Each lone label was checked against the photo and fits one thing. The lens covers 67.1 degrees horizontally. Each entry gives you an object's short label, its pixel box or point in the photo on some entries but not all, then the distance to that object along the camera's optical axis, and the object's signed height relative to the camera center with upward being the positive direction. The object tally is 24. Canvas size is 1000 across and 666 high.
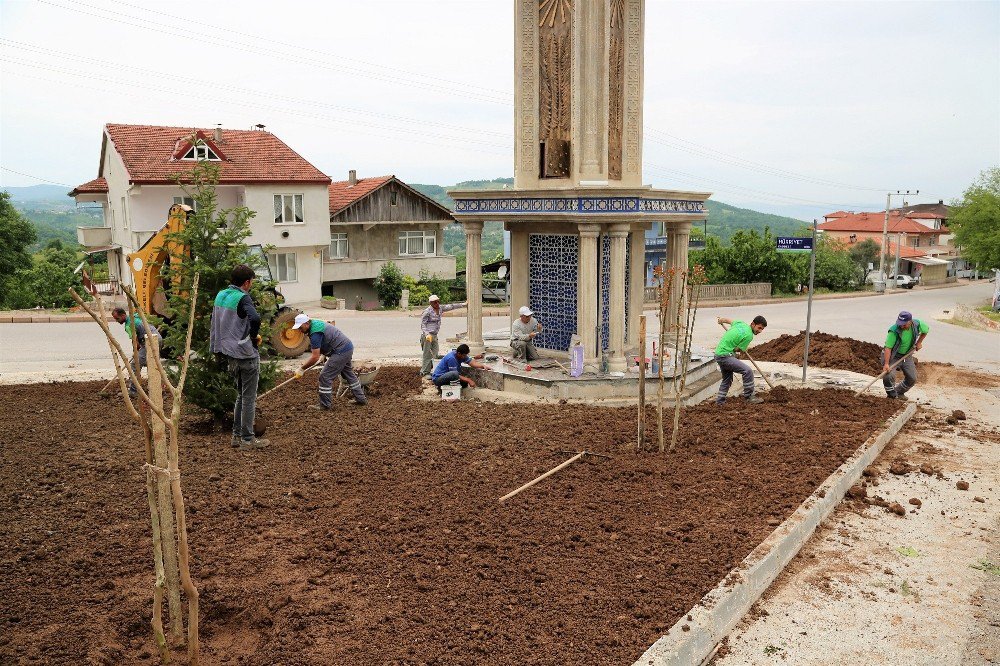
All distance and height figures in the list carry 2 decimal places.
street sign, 11.77 +0.38
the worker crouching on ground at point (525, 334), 12.23 -1.06
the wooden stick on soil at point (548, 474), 6.72 -1.94
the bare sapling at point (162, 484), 4.00 -1.16
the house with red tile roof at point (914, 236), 65.25 +3.05
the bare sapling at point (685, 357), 7.76 -0.93
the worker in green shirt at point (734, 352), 10.61 -1.20
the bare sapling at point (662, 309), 7.59 -0.45
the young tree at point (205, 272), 8.33 -0.02
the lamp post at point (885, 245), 47.39 +1.46
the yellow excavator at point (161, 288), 10.69 -0.29
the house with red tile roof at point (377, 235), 33.91 +1.63
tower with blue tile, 11.59 +1.17
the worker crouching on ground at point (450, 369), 10.95 -1.46
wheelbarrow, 11.02 -1.63
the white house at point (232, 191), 27.08 +3.01
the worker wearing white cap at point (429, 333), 12.62 -1.08
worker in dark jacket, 7.85 -0.72
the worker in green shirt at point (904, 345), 10.91 -1.14
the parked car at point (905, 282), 52.82 -1.05
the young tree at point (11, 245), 31.41 +1.10
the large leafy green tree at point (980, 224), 40.09 +2.42
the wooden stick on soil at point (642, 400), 7.44 -1.37
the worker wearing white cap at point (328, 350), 10.00 -1.08
